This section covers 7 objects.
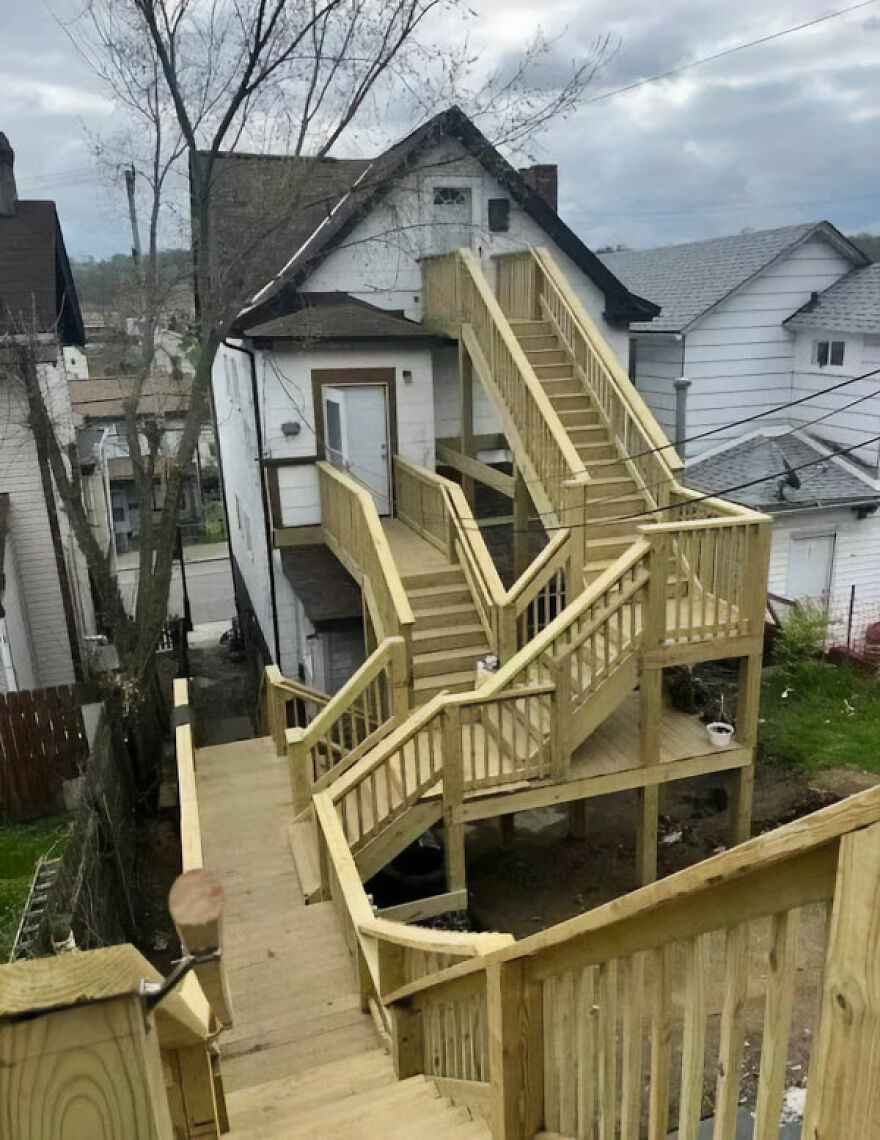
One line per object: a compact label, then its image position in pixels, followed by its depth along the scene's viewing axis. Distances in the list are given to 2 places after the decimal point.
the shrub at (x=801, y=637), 13.24
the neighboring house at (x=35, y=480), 11.26
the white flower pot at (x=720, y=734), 8.95
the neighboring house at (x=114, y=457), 18.78
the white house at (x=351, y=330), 11.83
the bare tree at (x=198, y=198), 10.18
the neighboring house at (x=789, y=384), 14.27
